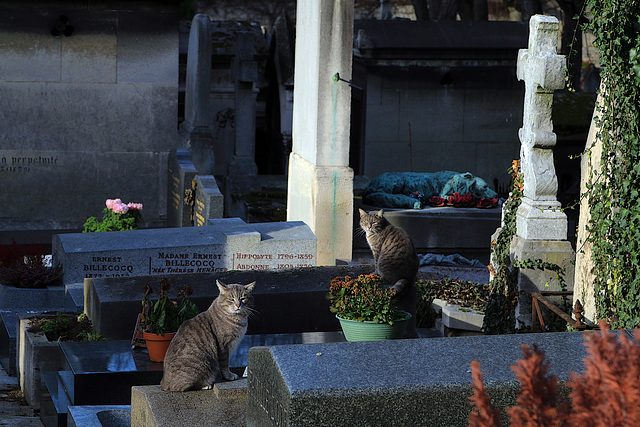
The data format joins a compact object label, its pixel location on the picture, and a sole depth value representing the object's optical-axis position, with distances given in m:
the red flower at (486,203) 13.35
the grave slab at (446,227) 12.62
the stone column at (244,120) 17.33
